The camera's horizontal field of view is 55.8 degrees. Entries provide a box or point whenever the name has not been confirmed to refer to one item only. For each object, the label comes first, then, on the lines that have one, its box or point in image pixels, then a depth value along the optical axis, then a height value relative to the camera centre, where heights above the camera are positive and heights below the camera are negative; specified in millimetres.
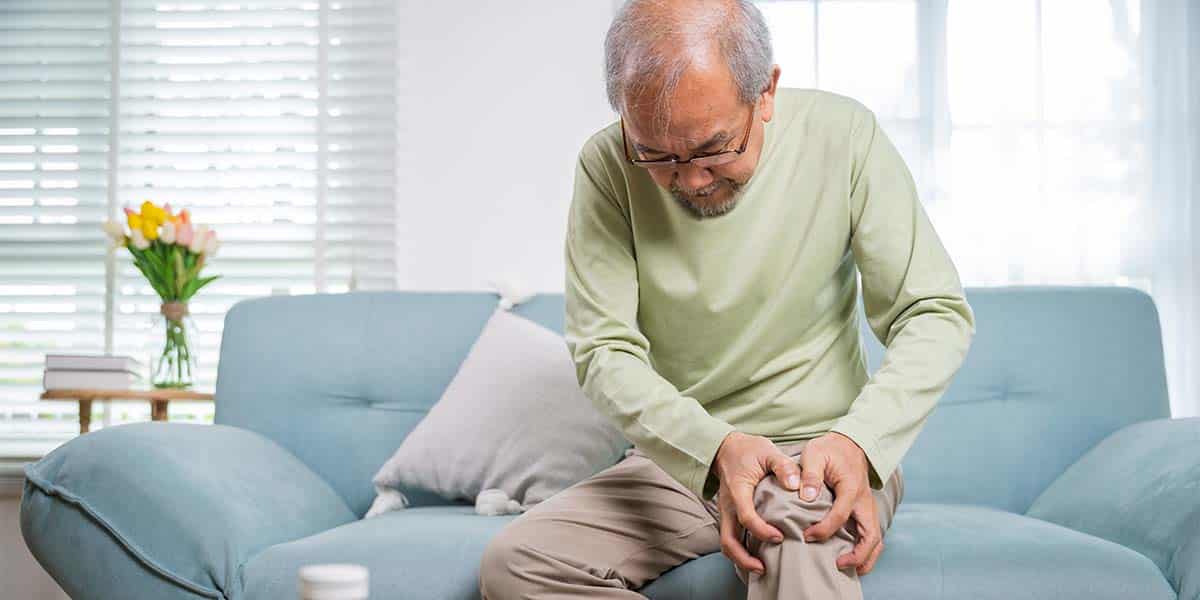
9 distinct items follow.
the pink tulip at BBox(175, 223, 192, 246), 2998 +194
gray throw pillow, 2172 -248
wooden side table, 2953 -234
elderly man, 1403 -12
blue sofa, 1680 -298
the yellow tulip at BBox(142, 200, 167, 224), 2982 +248
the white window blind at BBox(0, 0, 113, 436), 3459 +361
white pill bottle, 592 -146
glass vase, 3053 -122
